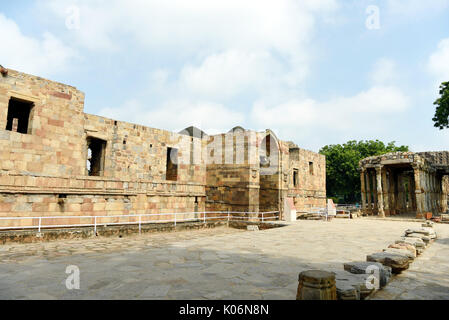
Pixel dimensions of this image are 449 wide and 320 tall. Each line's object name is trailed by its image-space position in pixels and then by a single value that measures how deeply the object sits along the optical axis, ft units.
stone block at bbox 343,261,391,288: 13.20
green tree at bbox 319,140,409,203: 121.53
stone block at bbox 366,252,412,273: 15.38
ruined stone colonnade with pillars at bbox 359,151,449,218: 61.21
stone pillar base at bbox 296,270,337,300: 9.14
